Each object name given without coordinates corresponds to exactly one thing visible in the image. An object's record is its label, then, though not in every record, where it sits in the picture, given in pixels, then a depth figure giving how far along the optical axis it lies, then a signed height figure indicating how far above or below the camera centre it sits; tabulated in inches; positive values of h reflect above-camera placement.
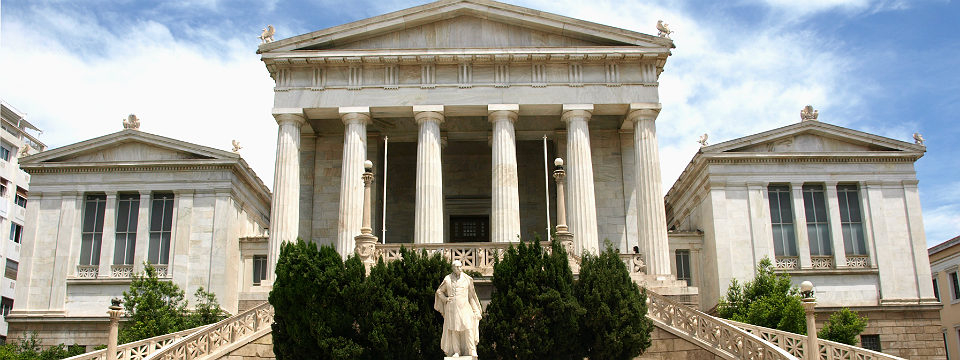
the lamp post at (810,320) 910.4 +22.4
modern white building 2443.4 +432.5
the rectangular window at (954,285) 2087.8 +122.3
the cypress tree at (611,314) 1018.7 +34.4
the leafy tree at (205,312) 1354.6 +59.2
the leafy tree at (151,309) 1309.1 +63.9
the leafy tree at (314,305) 996.6 +48.7
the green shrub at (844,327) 1344.7 +22.3
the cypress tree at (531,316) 1005.2 +33.1
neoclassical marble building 1473.9 +402.5
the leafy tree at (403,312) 1001.5 +39.3
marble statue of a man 930.1 +34.6
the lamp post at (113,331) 968.9 +22.8
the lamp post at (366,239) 1112.8 +128.8
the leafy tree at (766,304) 1279.5 +55.9
